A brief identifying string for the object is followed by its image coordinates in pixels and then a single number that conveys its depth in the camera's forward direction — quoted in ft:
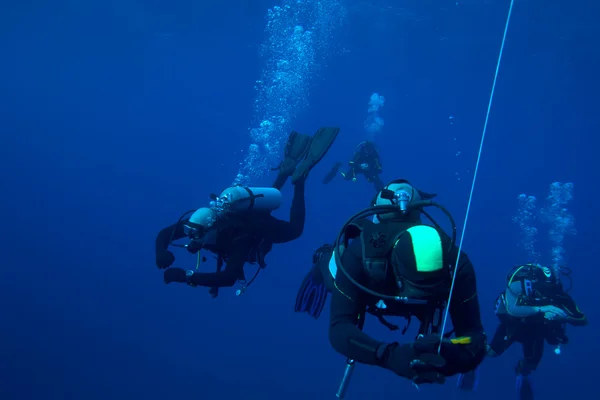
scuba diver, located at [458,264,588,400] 19.44
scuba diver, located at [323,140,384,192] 40.40
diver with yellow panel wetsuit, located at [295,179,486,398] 6.47
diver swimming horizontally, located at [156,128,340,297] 15.62
